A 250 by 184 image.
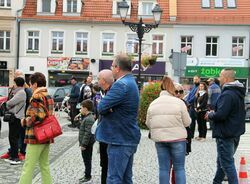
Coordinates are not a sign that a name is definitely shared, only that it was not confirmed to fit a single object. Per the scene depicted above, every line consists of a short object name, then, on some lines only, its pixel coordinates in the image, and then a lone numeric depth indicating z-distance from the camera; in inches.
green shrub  639.8
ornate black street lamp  684.7
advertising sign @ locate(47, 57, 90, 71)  1480.1
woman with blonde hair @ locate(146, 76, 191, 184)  250.2
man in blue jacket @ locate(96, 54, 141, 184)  217.5
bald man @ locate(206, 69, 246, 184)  269.9
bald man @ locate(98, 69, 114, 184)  246.1
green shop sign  1462.8
